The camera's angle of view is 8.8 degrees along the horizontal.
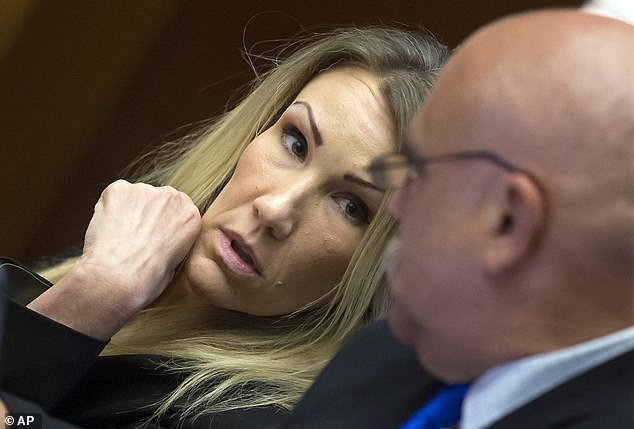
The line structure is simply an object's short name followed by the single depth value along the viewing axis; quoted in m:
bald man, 2.45
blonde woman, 2.75
